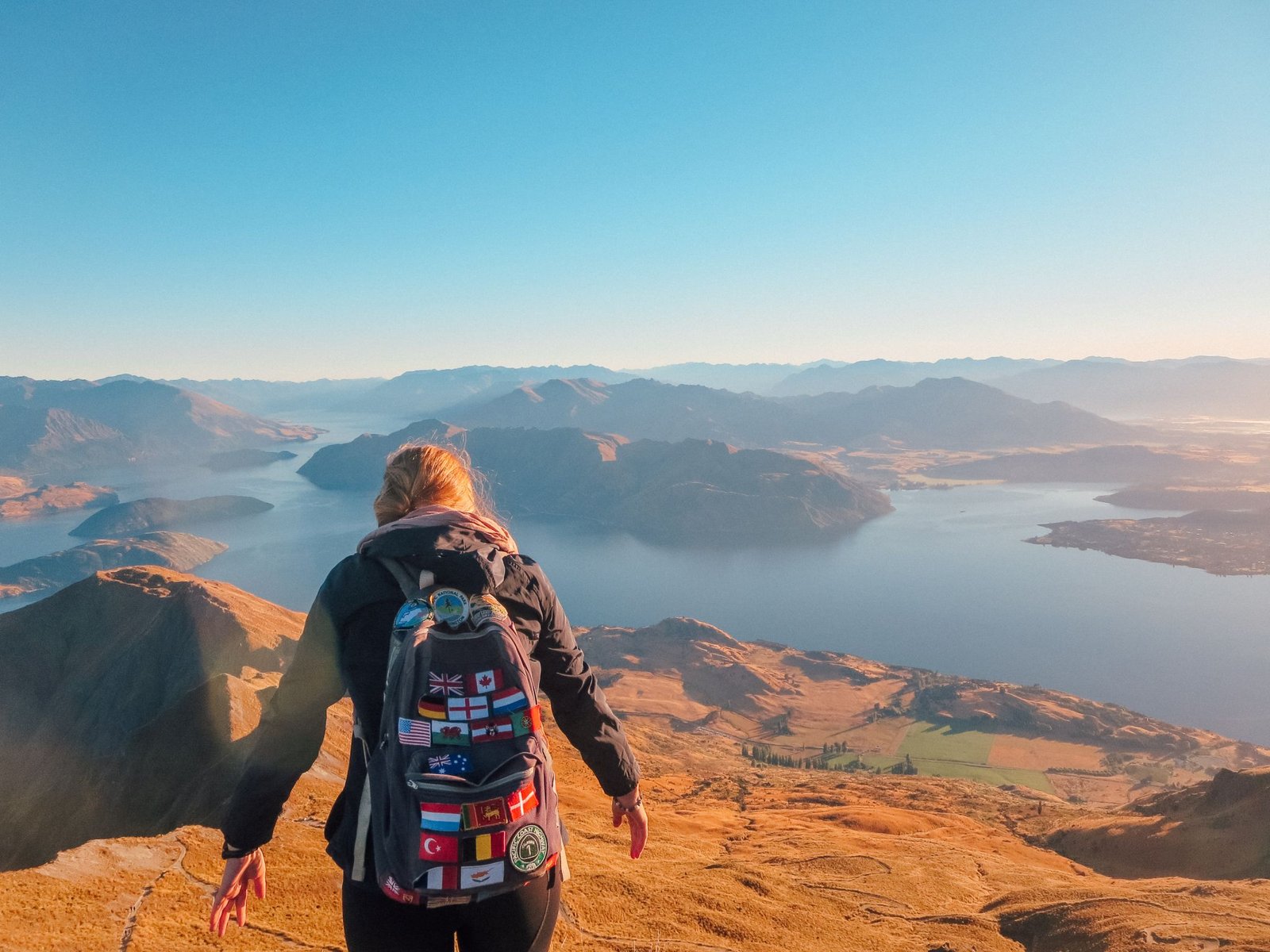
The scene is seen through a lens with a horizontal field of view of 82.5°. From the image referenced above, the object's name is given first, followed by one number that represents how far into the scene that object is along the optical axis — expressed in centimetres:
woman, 304
